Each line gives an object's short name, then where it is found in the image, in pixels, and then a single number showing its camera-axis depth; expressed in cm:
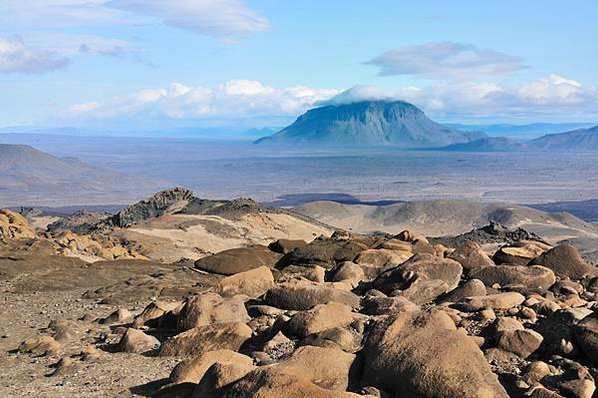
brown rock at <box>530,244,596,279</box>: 1532
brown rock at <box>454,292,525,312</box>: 1126
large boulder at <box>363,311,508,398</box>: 758
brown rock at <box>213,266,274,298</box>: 1452
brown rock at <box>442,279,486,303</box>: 1239
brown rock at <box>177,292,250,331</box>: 1164
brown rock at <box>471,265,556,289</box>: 1360
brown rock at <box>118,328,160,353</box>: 1115
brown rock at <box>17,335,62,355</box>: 1147
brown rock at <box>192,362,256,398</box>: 800
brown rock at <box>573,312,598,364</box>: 870
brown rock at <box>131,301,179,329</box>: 1277
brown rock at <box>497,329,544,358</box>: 909
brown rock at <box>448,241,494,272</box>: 1588
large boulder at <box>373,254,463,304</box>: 1312
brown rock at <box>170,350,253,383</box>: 905
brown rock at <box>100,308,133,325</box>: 1362
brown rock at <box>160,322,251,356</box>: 1043
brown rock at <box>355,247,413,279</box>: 1655
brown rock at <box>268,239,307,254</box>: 2375
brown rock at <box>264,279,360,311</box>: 1249
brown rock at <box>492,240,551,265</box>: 1698
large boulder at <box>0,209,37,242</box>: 2576
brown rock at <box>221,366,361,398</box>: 718
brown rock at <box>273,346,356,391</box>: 822
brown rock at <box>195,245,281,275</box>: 2109
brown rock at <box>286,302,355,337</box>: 1034
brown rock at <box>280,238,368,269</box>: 2030
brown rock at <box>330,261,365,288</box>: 1557
